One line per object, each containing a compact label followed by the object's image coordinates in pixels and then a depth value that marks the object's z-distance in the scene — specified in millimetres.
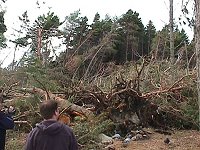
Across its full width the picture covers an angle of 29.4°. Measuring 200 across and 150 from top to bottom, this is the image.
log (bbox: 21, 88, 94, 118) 8257
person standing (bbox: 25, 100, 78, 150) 3148
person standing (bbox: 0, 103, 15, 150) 4109
